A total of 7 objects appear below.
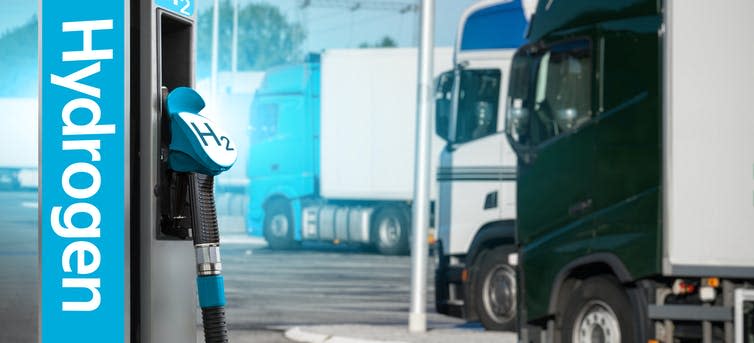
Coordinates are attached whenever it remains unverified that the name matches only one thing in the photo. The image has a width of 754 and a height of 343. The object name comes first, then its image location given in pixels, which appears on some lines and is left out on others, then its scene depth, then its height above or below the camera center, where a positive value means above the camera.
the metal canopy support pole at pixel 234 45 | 50.67 +5.04
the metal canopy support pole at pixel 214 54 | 41.15 +4.23
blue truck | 27.58 +0.51
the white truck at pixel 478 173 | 14.13 -0.08
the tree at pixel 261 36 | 87.19 +9.44
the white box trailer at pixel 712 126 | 8.16 +0.27
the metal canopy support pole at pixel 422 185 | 12.88 -0.19
